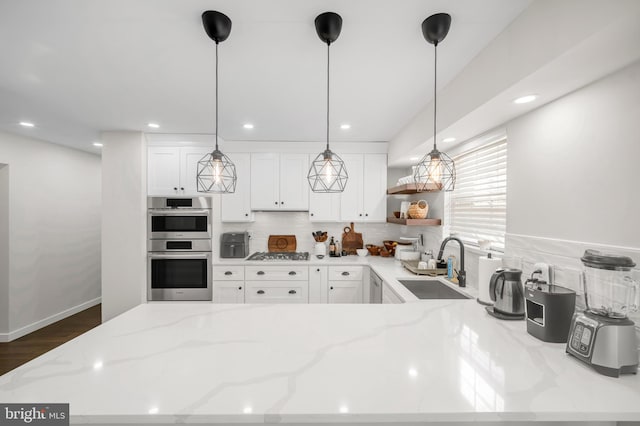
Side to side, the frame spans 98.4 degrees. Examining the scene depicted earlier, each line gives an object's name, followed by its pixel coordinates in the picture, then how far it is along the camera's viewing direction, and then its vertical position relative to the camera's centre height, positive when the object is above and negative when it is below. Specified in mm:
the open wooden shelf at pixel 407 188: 2443 +233
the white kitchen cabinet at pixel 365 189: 3666 +291
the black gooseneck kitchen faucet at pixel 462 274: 2184 -500
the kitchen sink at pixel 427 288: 2396 -684
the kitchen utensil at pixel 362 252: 3666 -543
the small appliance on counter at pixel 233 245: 3496 -447
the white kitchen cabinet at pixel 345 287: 3334 -917
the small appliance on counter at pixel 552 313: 1169 -434
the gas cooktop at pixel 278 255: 3521 -594
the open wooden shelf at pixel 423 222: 2832 -106
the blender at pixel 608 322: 943 -389
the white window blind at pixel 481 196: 2035 +135
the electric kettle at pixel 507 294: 1424 -426
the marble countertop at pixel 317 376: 773 -555
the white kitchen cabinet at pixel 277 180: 3613 +398
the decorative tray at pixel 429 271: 2602 -566
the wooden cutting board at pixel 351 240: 3932 -413
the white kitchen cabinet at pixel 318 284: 3332 -884
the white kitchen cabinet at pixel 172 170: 3412 +493
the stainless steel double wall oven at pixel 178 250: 3414 -506
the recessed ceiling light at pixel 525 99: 1452 +610
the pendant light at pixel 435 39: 1298 +860
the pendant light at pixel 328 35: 1290 +859
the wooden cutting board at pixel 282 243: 3875 -459
